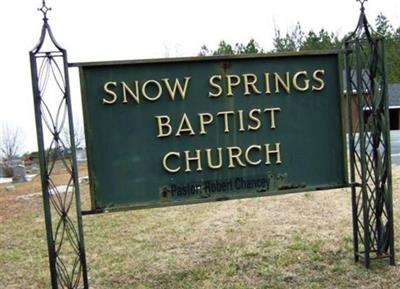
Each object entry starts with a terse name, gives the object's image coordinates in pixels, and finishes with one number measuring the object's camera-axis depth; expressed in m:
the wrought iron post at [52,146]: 3.86
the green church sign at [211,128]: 4.21
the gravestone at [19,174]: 21.81
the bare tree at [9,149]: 34.37
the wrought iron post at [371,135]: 4.46
